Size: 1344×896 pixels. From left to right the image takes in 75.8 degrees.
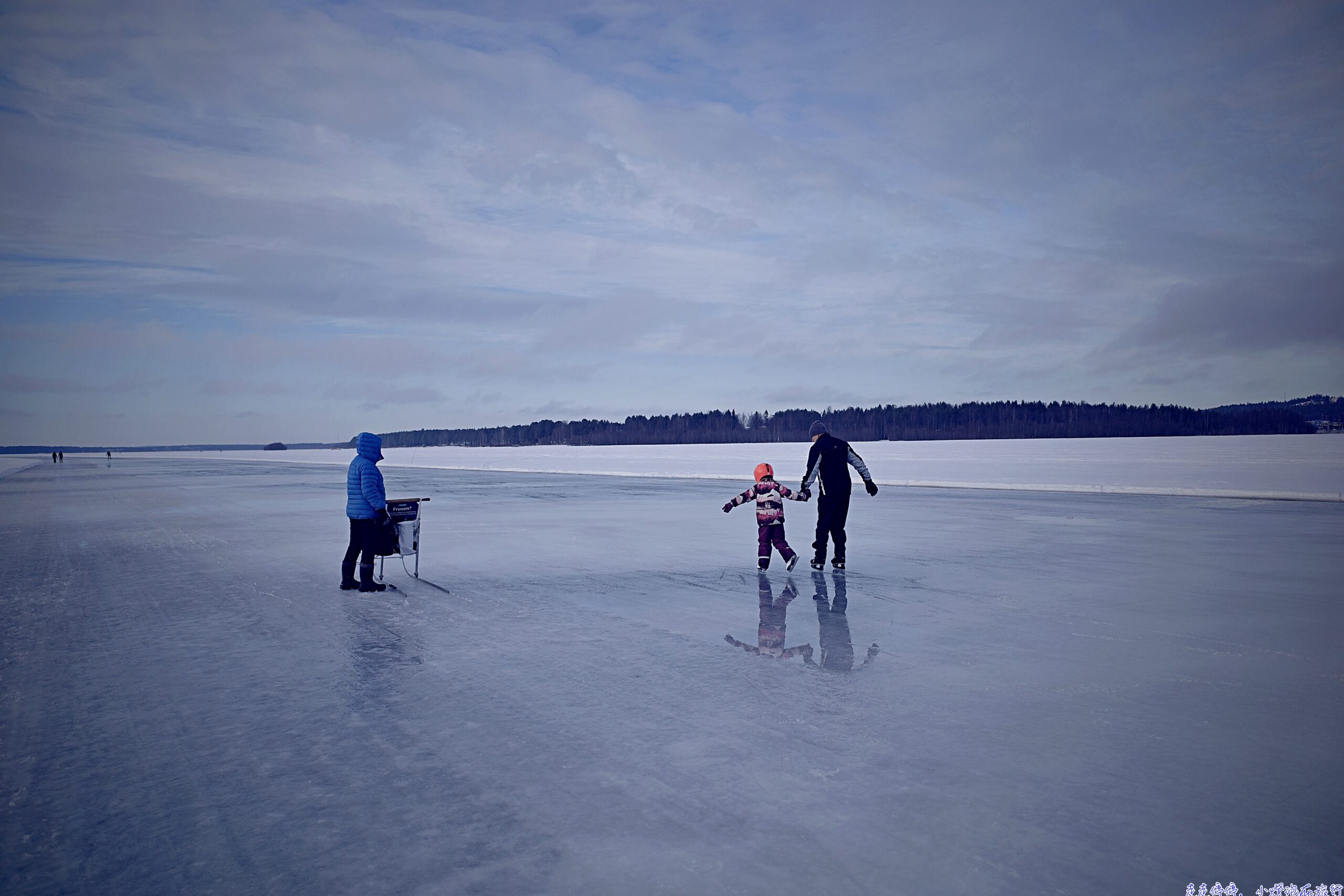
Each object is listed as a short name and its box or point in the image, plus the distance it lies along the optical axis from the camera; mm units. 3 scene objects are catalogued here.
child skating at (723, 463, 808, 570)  10945
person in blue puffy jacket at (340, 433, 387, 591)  9906
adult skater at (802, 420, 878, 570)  11180
